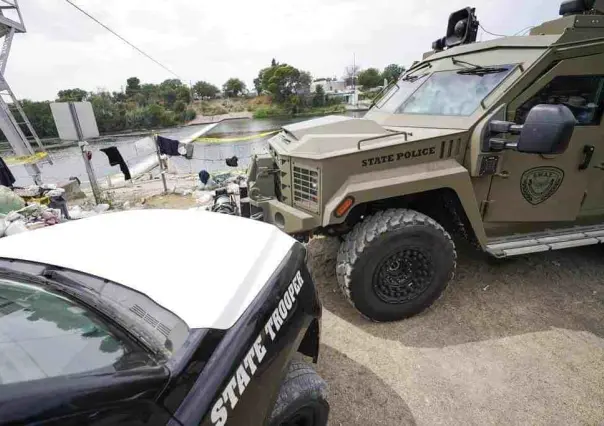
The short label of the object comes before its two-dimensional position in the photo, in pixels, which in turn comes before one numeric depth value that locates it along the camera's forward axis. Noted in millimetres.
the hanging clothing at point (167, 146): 8711
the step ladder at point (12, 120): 9727
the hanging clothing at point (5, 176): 7306
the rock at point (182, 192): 8178
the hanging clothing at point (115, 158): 8234
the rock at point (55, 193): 5930
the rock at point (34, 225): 4812
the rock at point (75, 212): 6094
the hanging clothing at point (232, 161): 4768
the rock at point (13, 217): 4906
